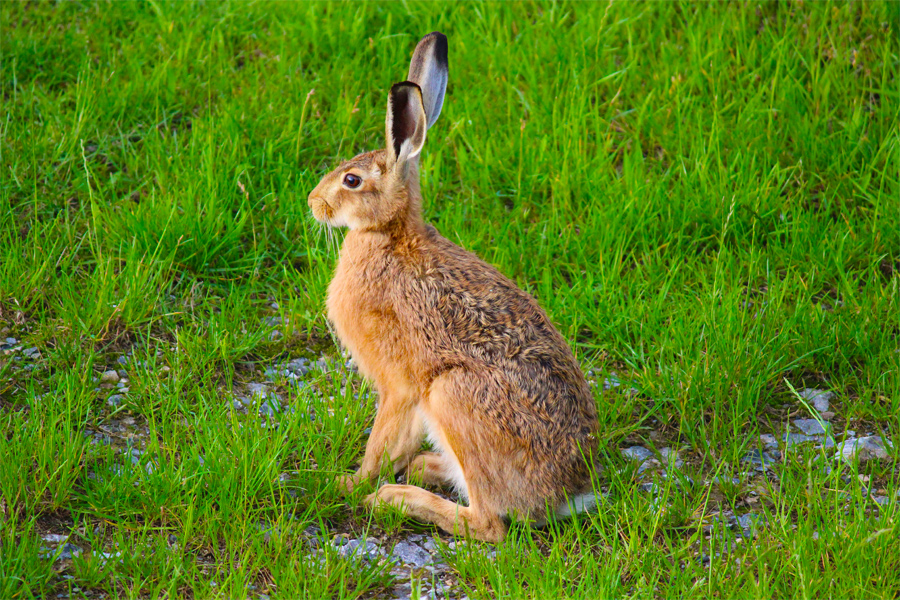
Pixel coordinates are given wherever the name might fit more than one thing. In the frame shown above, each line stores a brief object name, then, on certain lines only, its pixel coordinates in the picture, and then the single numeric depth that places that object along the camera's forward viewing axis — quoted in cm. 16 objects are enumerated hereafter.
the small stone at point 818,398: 954
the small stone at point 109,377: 948
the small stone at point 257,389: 955
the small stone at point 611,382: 973
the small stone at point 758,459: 892
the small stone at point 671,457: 853
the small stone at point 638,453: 902
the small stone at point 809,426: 935
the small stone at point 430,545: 800
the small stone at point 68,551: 736
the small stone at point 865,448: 879
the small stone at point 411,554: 781
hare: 789
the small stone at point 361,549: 764
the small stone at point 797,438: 917
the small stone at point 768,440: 920
